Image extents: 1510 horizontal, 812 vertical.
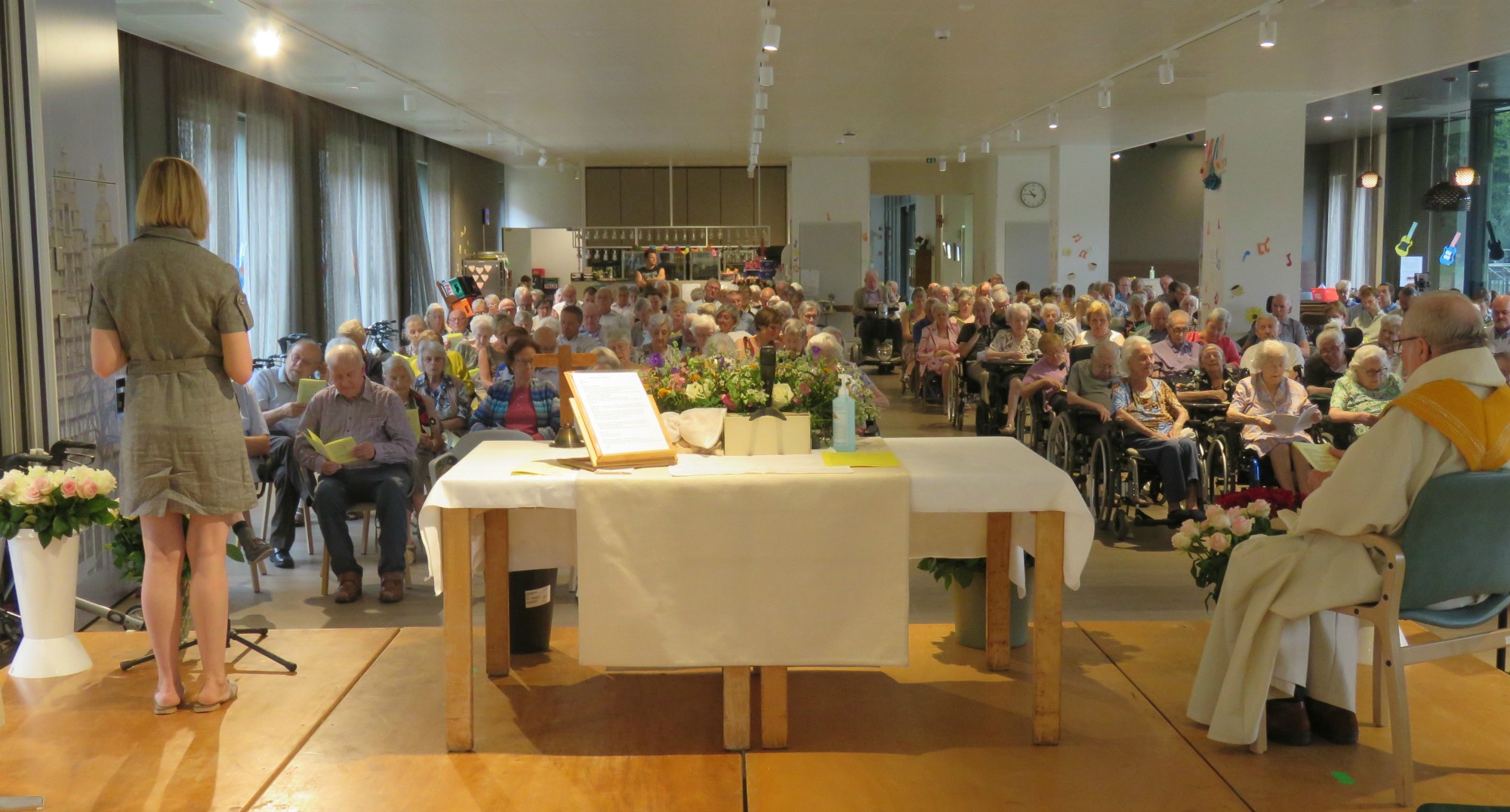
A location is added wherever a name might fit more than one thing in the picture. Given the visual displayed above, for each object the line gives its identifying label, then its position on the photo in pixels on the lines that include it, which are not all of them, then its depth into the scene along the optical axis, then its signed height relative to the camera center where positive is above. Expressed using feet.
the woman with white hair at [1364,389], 21.68 -1.51
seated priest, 10.38 -2.20
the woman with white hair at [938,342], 39.42 -1.16
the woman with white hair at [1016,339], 33.73 -0.92
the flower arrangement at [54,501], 13.15 -2.01
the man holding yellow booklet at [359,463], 18.01 -2.28
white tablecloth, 11.05 -1.59
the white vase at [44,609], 13.31 -3.17
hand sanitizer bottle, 12.14 -1.13
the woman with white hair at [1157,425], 21.81 -2.13
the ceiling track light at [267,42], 27.07 +5.94
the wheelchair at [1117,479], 22.02 -3.11
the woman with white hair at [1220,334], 30.53 -0.73
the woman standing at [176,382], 11.43 -0.66
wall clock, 64.59 +5.67
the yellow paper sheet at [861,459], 11.61 -1.42
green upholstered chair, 9.99 -2.11
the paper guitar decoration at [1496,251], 53.34 +2.16
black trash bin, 13.93 -3.35
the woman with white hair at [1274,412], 21.68 -1.89
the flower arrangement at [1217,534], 12.41 -2.31
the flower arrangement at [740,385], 12.52 -0.79
